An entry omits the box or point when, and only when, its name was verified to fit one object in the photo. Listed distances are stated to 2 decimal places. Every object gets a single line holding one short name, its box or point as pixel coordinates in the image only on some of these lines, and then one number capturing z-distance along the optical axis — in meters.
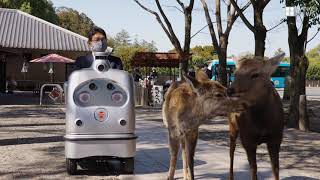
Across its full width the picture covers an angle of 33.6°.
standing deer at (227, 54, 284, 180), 5.36
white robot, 6.90
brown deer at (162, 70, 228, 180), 5.57
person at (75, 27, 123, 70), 7.44
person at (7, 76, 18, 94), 35.12
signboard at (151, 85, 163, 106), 24.40
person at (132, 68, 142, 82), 27.48
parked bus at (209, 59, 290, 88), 52.36
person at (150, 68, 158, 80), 29.28
